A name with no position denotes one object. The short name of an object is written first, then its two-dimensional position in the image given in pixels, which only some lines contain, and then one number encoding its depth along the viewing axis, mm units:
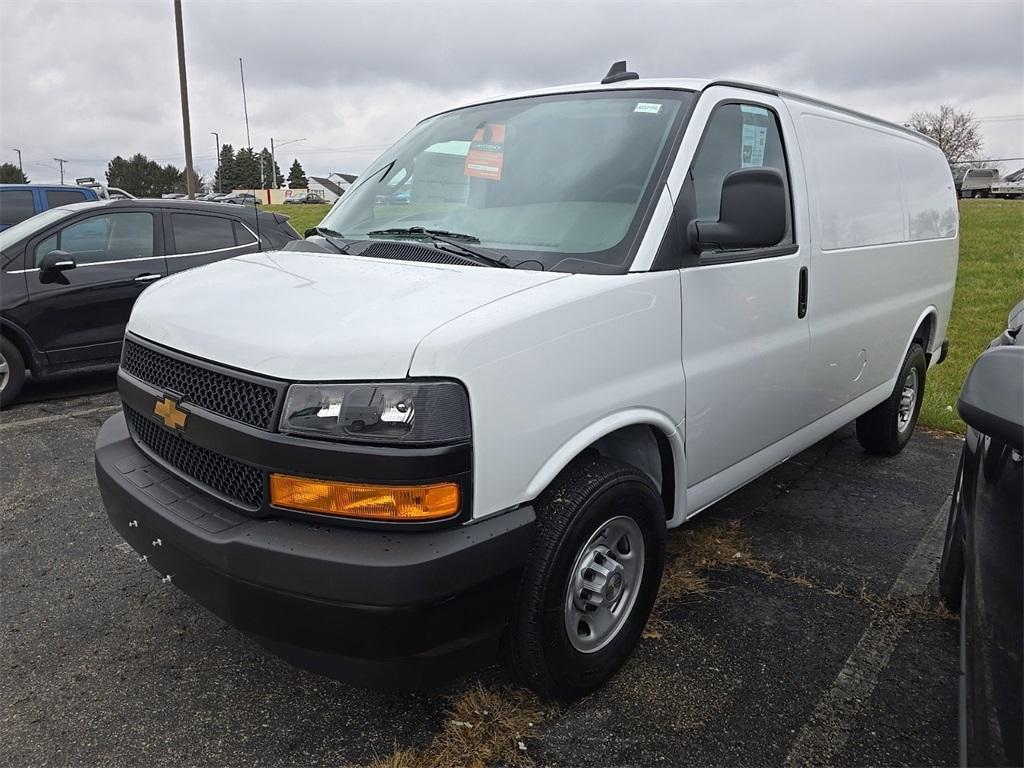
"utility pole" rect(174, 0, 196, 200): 18250
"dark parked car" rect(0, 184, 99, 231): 9992
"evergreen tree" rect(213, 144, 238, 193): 107875
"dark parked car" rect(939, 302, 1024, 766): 1476
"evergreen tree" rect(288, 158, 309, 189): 122562
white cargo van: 2010
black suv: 6379
